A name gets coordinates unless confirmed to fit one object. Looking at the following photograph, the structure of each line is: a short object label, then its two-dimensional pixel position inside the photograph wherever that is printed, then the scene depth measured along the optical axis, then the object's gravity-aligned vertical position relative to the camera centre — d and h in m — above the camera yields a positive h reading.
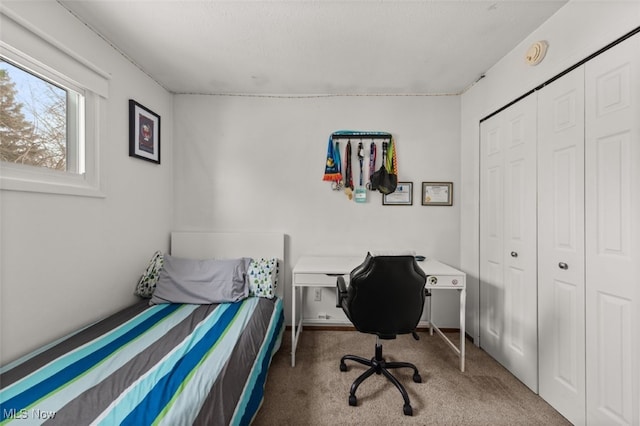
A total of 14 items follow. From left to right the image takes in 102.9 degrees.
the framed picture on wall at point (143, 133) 2.16 +0.73
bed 0.99 -0.76
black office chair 1.63 -0.54
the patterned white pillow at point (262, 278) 2.31 -0.60
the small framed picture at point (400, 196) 2.74 +0.20
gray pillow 2.15 -0.59
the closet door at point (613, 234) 1.24 -0.10
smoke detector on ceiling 1.71 +1.11
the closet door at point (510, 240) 1.84 -0.21
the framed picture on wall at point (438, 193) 2.73 +0.23
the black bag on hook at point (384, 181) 2.66 +0.35
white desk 2.06 -0.53
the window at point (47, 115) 1.36 +0.62
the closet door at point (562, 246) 1.50 -0.20
